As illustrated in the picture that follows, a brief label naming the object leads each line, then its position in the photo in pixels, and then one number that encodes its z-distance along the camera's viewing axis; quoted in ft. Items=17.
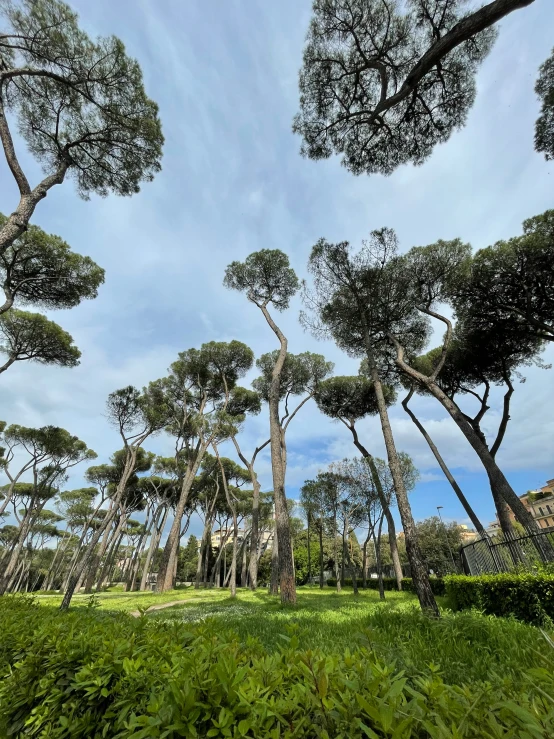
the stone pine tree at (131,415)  61.41
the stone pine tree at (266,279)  52.65
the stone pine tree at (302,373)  66.33
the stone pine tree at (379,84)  27.53
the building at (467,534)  209.87
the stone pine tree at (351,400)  66.90
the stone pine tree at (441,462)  54.37
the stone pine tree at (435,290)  40.88
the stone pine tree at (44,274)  36.50
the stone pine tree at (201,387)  71.90
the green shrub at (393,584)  46.25
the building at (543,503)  170.09
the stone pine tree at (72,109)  25.22
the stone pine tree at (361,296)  41.68
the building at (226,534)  112.98
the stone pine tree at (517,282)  40.86
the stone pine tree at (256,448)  63.46
